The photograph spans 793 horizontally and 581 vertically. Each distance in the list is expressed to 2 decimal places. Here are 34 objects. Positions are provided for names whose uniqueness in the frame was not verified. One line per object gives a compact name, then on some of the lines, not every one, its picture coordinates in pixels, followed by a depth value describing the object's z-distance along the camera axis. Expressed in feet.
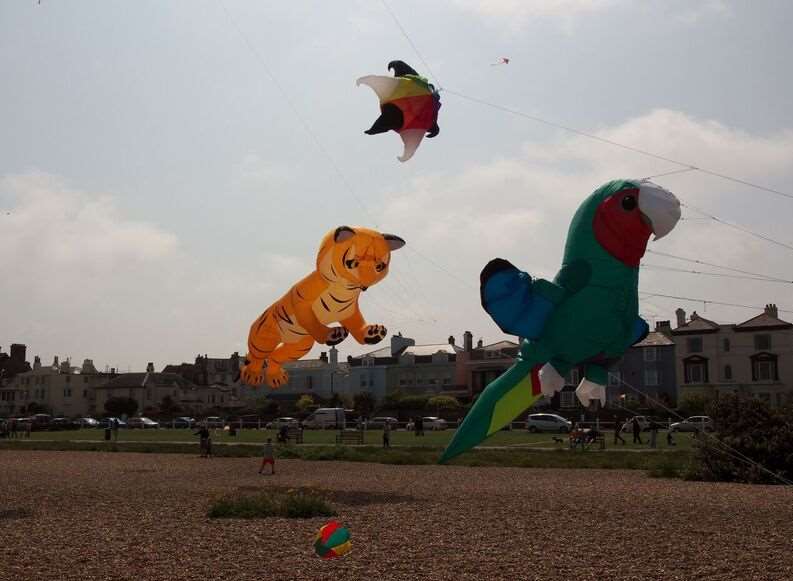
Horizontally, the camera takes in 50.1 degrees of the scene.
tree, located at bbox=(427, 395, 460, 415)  229.25
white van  206.49
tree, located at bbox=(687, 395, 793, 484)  70.54
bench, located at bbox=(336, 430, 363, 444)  131.13
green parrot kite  32.07
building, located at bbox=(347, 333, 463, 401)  299.17
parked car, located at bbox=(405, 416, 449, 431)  195.31
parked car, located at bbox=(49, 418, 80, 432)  222.91
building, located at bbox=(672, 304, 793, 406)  225.76
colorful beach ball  34.47
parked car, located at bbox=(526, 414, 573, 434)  162.09
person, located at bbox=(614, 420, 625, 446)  121.64
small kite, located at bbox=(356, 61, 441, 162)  35.14
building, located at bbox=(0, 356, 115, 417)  373.20
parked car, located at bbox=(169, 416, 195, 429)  234.79
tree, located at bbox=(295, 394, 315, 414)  259.60
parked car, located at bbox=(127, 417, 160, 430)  243.60
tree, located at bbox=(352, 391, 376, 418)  270.18
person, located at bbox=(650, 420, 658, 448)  108.30
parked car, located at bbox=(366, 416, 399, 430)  204.03
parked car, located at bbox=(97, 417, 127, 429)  244.71
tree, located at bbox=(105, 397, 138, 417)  320.50
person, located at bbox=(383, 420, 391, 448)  119.54
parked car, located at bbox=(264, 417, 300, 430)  192.81
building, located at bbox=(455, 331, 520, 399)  262.88
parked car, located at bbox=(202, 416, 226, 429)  228.80
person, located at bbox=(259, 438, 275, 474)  82.23
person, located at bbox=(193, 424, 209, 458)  108.88
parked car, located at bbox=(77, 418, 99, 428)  249.47
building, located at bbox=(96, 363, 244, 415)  359.25
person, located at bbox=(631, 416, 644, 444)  121.62
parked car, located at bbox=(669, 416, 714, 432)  155.21
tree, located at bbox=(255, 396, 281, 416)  251.60
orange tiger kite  54.60
